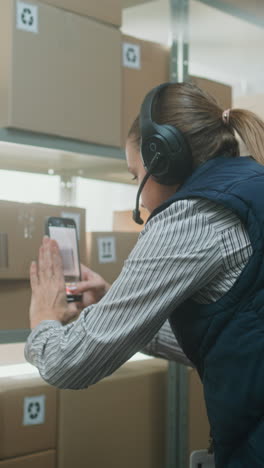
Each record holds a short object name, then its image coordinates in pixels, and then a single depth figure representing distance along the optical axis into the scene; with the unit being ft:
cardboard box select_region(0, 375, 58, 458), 4.54
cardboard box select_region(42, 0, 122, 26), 5.00
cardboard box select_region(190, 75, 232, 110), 6.20
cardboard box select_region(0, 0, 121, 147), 4.66
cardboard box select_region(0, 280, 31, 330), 4.78
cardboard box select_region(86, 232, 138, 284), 5.49
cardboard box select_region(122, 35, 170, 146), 5.54
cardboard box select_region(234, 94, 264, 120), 7.78
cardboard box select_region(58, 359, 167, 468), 4.93
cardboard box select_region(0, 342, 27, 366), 5.64
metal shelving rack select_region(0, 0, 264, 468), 4.86
